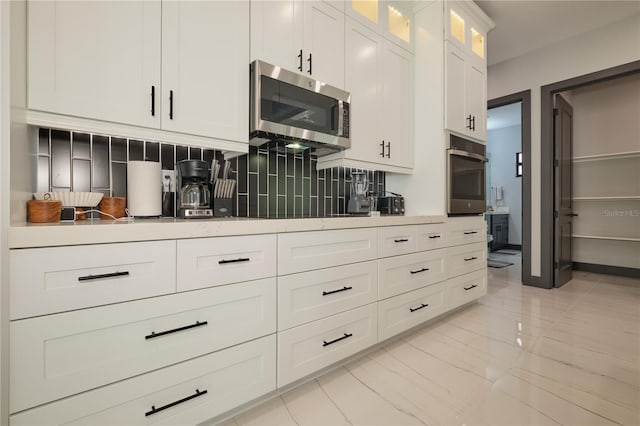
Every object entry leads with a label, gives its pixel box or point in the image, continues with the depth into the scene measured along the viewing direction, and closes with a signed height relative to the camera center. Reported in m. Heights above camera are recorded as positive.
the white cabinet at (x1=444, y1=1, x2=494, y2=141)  2.63 +1.40
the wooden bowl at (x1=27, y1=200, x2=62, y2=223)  1.10 +0.00
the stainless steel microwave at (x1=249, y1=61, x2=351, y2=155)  1.74 +0.66
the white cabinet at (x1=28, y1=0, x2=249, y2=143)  1.19 +0.70
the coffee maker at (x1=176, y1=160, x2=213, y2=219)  1.57 +0.12
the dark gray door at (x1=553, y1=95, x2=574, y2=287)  3.62 +0.28
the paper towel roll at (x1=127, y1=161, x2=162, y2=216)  1.54 +0.13
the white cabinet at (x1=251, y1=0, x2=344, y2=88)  1.77 +1.15
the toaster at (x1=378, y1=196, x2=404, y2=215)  2.65 +0.07
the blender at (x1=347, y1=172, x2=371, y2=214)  2.46 +0.15
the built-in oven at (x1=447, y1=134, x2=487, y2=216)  2.62 +0.35
